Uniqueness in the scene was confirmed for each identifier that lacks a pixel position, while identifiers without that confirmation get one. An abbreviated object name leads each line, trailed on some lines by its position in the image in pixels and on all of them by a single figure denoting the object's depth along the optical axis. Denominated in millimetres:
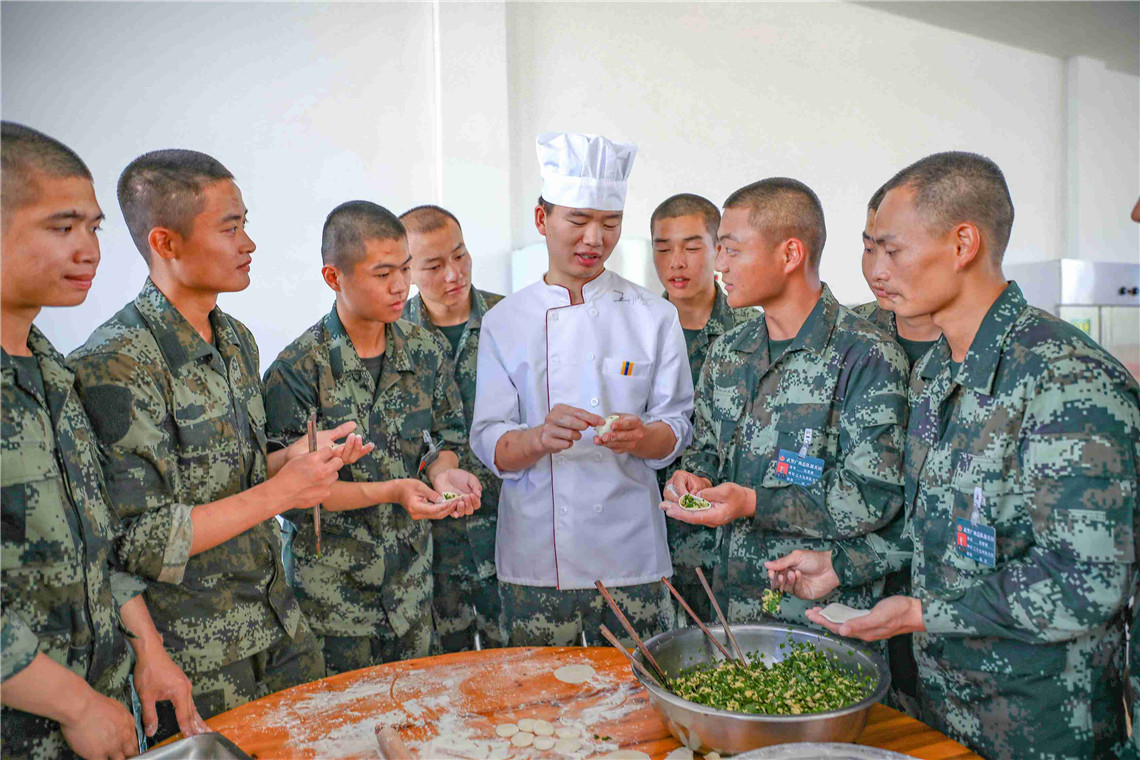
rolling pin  1343
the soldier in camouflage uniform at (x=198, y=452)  1632
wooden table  1395
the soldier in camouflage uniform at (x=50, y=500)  1299
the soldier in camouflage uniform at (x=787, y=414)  1915
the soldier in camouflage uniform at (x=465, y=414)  2943
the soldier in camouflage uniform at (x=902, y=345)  1827
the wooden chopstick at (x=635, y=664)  1411
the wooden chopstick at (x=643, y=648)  1466
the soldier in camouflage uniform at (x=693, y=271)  3100
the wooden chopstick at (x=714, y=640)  1548
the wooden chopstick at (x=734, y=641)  1535
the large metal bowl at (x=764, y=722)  1237
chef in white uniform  2311
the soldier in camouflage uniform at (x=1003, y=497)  1323
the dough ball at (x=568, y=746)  1379
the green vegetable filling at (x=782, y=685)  1356
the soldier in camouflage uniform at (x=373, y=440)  2287
